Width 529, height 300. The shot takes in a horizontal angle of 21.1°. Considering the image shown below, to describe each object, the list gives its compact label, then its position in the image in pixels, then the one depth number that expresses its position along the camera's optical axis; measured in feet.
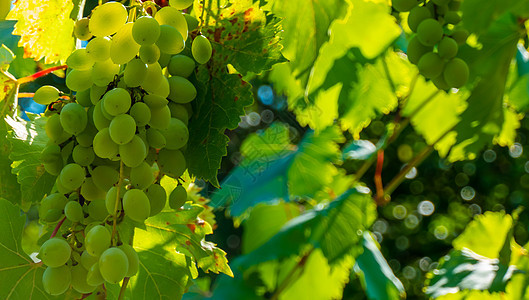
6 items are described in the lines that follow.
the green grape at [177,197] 3.37
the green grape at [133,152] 3.18
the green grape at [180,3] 3.26
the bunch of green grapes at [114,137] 3.18
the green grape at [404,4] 3.77
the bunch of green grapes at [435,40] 3.72
